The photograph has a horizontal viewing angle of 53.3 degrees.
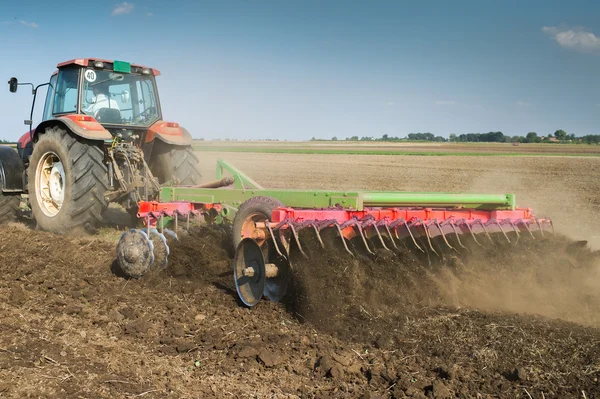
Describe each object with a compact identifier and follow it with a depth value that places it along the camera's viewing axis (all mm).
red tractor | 7176
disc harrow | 4824
